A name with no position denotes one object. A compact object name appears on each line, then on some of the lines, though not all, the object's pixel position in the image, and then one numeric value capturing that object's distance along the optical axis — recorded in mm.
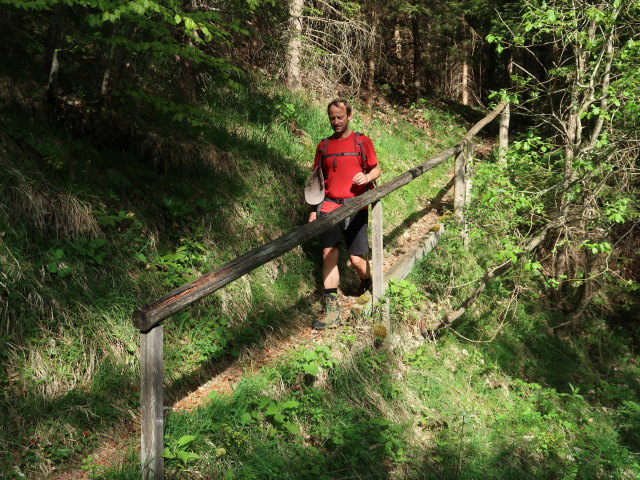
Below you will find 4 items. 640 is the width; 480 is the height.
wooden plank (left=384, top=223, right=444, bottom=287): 5487
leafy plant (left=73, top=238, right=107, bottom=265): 4109
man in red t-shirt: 4762
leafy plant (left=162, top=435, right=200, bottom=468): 2830
